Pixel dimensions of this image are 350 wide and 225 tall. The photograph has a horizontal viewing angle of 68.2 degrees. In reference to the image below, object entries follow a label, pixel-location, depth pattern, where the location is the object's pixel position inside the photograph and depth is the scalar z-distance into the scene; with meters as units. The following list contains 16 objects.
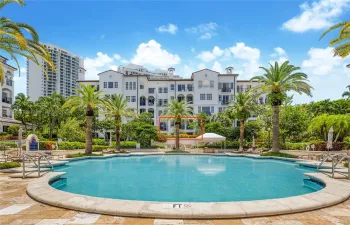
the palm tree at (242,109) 32.91
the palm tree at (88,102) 25.98
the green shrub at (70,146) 31.62
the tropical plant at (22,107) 45.53
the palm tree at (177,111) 34.06
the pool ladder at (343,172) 11.52
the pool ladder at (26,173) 11.52
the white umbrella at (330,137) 21.14
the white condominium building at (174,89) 53.41
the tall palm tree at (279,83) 25.25
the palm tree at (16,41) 13.37
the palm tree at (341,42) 14.93
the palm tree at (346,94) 52.17
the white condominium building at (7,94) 51.47
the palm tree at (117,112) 31.19
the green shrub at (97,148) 32.94
